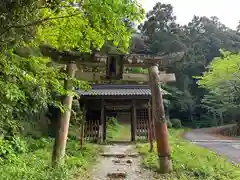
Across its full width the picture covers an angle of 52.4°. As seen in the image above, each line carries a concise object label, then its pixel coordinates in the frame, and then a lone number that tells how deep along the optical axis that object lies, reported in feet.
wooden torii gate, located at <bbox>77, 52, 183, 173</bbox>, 20.18
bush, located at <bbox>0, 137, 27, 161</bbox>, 15.05
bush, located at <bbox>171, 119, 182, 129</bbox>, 95.71
